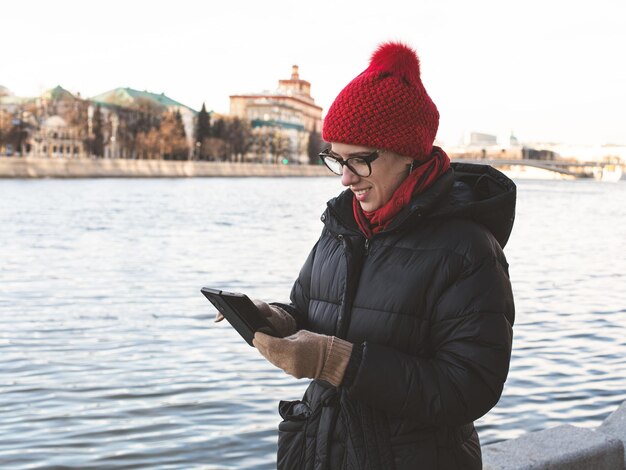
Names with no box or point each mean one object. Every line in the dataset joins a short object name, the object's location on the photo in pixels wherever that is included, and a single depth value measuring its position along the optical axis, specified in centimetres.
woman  140
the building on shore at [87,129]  5747
